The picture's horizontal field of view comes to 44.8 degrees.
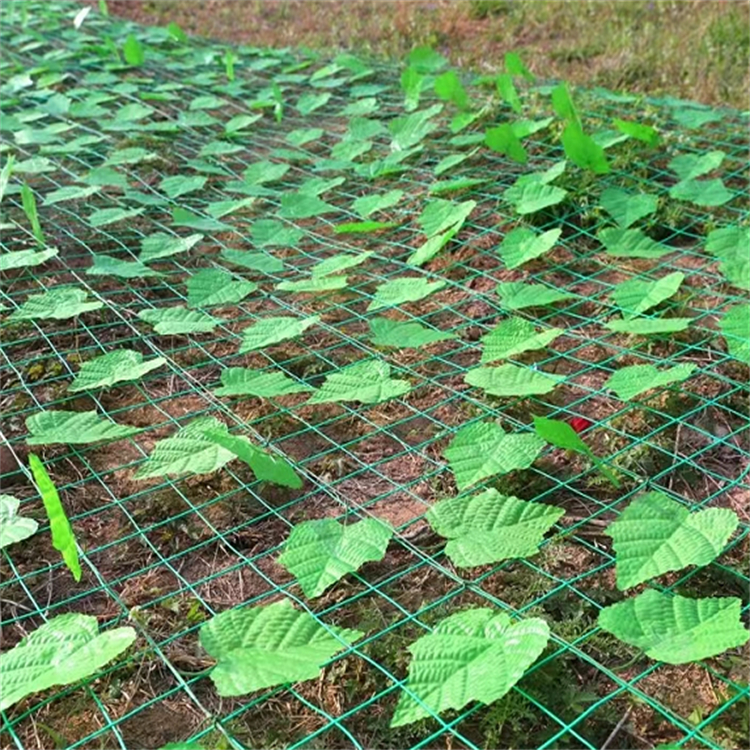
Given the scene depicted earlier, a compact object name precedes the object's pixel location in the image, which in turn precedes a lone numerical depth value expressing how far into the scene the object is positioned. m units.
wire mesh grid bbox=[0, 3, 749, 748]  1.12
